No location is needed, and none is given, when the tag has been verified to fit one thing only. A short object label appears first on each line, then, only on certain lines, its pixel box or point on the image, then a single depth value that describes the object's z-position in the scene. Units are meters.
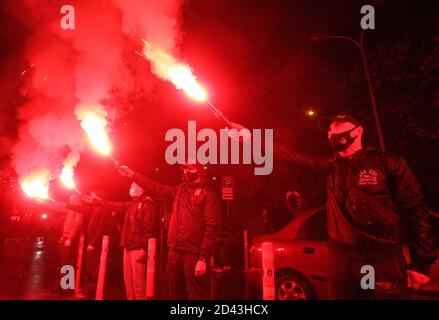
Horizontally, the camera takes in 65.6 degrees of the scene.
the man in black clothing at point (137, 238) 5.90
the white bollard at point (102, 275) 5.44
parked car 6.14
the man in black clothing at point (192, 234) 4.78
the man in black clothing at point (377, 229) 3.07
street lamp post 10.18
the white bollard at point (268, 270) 4.12
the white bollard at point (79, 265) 7.75
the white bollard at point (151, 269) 4.87
